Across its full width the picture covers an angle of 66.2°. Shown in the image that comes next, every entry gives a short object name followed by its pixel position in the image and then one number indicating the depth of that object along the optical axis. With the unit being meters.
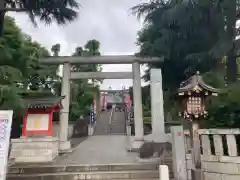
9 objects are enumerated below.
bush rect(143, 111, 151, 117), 17.38
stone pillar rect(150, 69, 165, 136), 8.80
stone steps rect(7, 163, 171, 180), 6.10
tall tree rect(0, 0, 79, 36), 7.85
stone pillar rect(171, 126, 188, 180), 5.42
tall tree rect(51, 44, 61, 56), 21.17
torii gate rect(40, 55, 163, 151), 10.19
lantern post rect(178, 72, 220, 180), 4.91
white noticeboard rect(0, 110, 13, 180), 4.21
